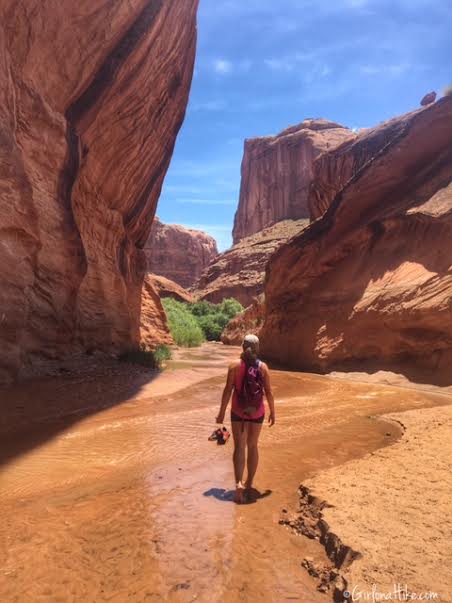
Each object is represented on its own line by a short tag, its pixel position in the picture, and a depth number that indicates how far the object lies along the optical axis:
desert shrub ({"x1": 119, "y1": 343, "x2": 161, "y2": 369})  12.60
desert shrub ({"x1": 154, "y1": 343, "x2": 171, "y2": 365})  14.33
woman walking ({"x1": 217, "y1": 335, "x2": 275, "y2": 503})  3.74
